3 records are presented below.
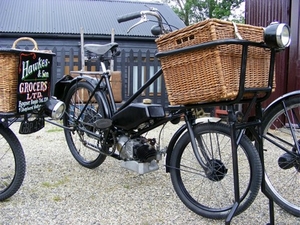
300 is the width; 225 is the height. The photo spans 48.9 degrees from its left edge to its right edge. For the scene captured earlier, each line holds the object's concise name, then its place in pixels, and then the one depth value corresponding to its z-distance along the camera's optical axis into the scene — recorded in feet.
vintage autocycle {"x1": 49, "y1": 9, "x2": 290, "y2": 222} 6.33
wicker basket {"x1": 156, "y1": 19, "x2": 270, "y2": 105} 5.74
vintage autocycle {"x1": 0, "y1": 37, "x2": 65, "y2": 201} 7.30
